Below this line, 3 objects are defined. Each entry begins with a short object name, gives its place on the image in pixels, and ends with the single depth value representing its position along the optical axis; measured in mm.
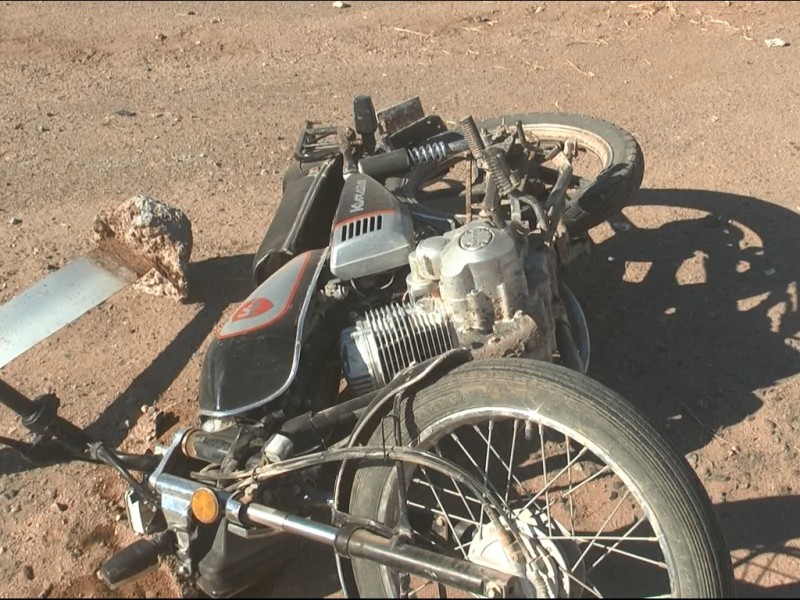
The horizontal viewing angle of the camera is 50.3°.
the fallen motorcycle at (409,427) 2223
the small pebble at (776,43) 6703
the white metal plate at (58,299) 3889
